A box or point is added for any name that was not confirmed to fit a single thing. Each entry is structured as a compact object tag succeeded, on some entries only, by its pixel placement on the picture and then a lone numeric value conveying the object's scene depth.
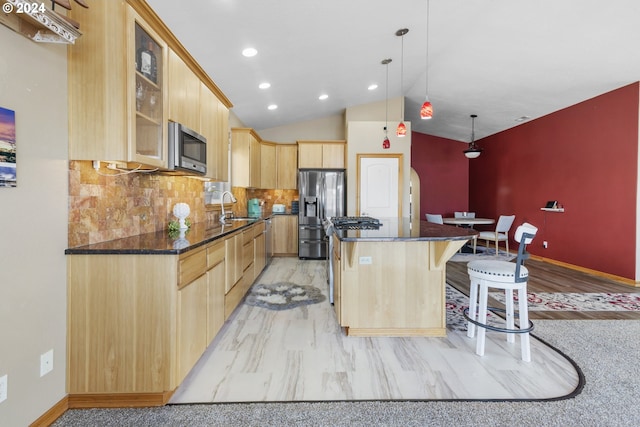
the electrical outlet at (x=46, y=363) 1.57
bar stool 2.24
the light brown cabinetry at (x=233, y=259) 2.76
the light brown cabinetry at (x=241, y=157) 5.40
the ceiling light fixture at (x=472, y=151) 6.97
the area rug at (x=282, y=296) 3.50
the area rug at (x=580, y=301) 3.43
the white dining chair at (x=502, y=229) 6.66
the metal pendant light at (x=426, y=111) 3.07
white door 6.14
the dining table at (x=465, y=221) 6.96
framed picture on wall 1.34
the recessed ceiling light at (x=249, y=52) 3.38
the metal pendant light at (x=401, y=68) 3.78
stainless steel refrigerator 6.13
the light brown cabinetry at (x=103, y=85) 1.73
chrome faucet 3.84
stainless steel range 3.00
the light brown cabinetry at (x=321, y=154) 6.27
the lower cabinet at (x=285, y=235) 6.35
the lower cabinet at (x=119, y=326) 1.72
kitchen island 2.66
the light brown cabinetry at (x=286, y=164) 6.55
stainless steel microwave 2.25
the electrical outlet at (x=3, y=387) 1.37
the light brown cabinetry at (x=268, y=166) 6.40
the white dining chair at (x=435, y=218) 6.96
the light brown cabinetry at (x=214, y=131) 2.95
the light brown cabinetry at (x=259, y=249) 4.05
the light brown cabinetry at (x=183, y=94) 2.29
